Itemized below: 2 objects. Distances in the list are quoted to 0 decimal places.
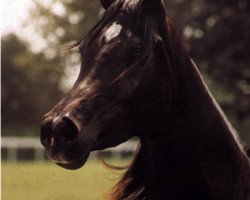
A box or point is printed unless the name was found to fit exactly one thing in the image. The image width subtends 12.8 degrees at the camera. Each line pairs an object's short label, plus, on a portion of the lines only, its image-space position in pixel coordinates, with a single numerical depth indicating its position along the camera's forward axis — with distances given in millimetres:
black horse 4842
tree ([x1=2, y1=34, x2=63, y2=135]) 54496
